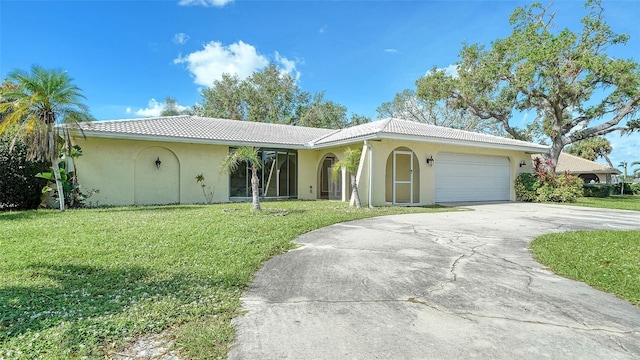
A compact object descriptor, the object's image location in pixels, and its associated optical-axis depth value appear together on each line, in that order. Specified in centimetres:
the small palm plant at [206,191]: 1436
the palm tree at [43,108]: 982
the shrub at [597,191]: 2412
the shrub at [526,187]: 1669
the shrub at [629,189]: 3195
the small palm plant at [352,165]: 1226
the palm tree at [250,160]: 1021
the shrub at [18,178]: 1102
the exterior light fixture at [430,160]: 1462
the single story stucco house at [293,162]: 1281
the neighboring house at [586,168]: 3569
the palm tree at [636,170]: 3490
